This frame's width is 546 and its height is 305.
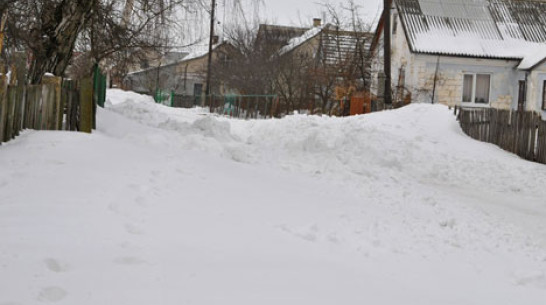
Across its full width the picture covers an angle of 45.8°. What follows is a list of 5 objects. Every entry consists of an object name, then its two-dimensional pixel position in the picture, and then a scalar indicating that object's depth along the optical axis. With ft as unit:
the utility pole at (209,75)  124.84
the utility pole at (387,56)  73.87
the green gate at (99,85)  46.75
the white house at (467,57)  87.86
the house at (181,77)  198.39
